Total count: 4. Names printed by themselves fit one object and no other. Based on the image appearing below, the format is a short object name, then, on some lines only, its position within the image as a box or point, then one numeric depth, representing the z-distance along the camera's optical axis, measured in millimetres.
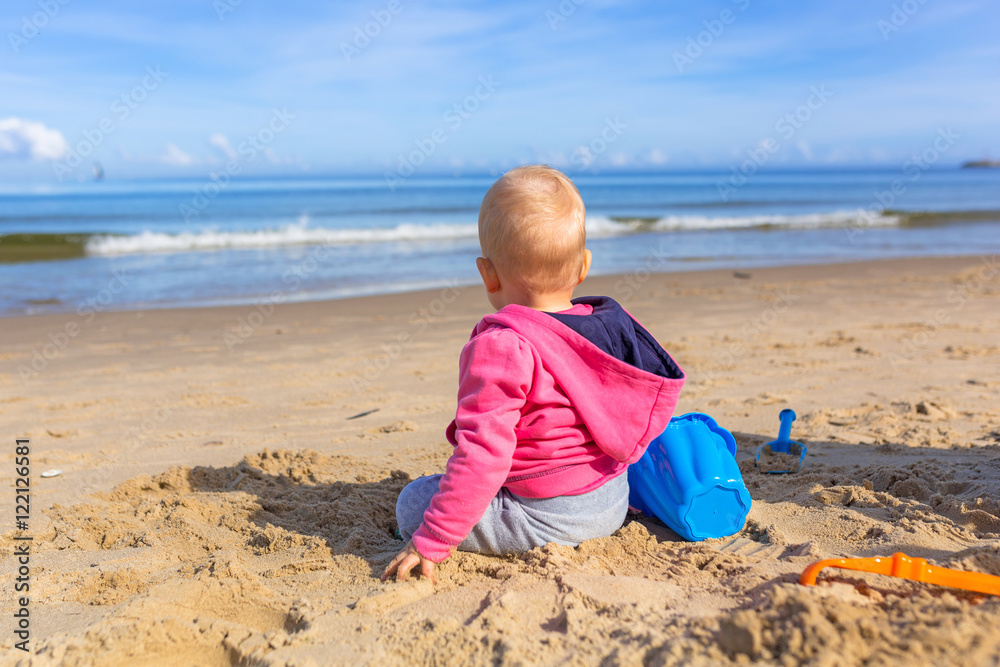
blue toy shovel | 2959
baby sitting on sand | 1888
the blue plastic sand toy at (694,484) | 2145
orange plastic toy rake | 1611
